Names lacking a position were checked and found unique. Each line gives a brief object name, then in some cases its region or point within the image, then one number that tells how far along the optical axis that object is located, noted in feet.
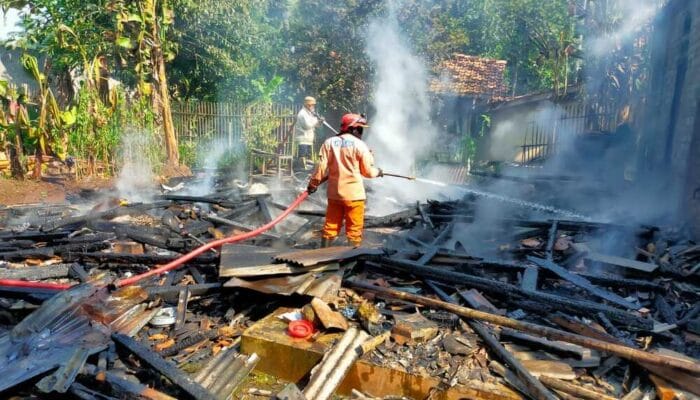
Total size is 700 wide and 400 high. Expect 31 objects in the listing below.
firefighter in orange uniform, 21.06
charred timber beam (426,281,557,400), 10.83
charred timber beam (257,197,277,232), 28.90
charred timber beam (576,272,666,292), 17.87
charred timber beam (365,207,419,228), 28.86
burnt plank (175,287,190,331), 15.47
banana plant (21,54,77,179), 37.76
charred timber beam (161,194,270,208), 31.01
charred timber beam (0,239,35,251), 22.43
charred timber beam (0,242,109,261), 21.54
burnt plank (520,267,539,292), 17.18
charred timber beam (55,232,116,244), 23.08
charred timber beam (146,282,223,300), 16.85
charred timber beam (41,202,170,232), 25.70
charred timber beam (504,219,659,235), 26.42
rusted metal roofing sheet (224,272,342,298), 15.42
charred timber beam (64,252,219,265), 20.77
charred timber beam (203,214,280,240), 26.32
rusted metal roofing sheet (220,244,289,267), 16.98
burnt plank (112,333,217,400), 10.94
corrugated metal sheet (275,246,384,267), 16.67
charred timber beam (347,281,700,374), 11.25
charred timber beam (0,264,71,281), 19.07
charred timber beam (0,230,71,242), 23.54
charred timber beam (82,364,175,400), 10.68
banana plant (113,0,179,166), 43.60
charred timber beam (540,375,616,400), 10.88
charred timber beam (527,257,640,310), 16.39
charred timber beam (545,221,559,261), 21.94
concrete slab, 11.39
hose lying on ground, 16.03
